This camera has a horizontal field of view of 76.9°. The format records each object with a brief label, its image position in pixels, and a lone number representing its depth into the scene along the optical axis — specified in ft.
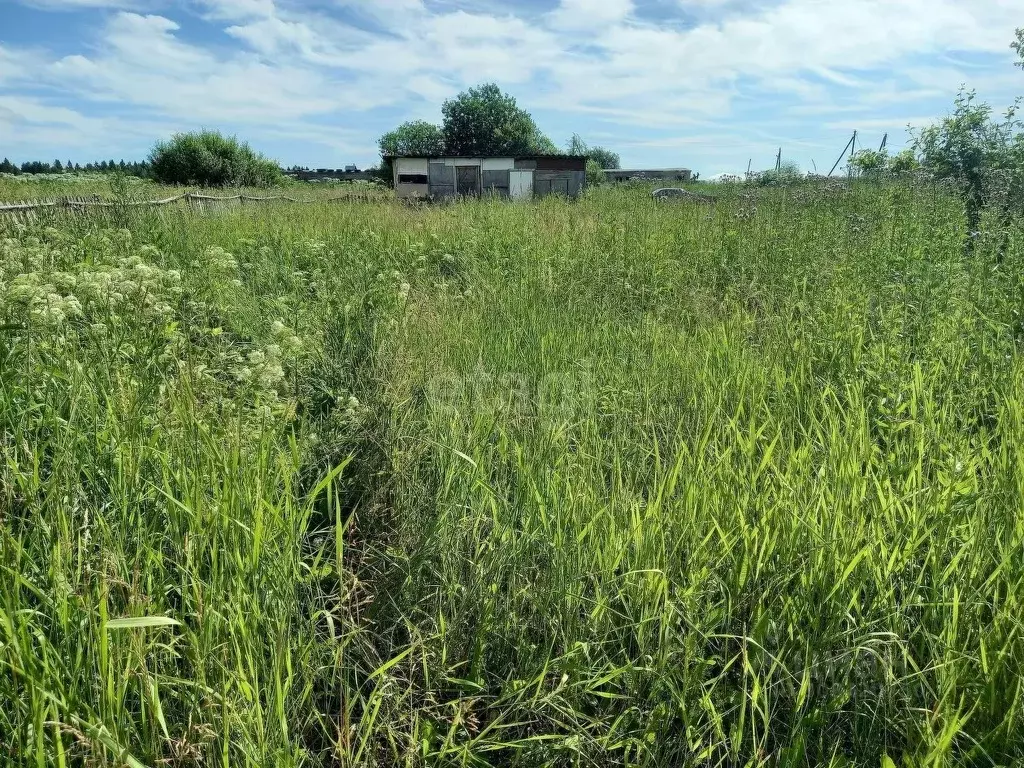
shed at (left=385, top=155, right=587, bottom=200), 100.17
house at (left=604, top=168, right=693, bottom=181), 204.07
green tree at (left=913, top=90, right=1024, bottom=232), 29.94
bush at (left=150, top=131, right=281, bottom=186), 140.77
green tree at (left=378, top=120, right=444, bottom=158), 242.37
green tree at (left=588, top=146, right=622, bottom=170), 315.37
